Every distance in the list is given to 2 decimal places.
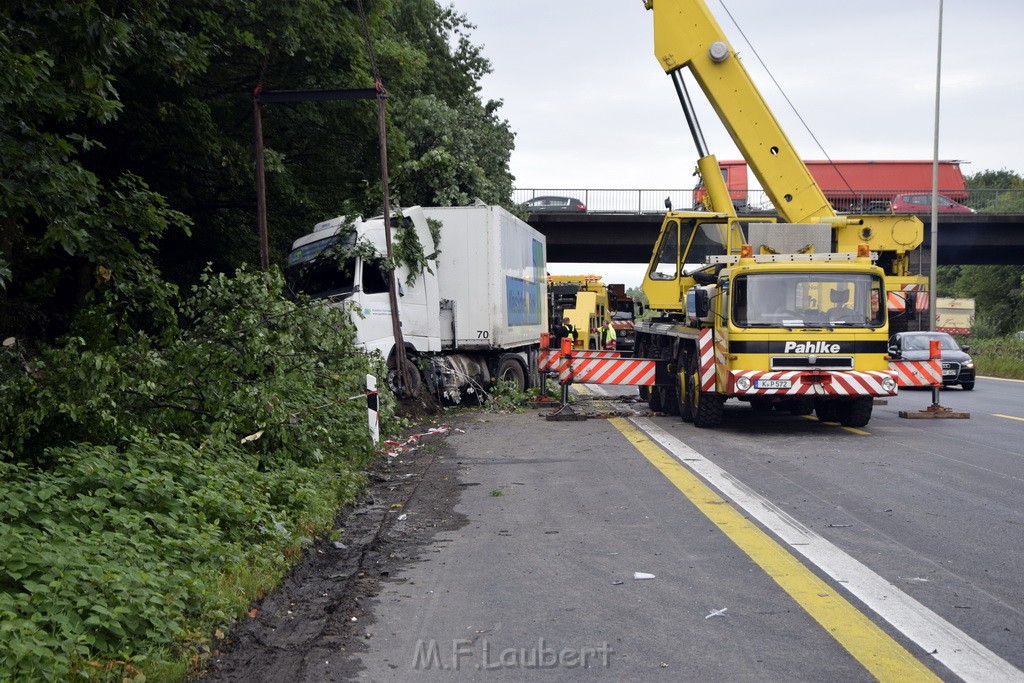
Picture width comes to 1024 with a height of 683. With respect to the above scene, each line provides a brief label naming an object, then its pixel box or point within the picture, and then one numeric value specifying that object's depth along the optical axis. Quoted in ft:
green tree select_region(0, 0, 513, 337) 30.48
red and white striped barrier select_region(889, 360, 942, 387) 52.26
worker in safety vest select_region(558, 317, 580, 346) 103.80
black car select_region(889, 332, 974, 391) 85.10
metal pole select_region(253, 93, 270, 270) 54.80
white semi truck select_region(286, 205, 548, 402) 56.49
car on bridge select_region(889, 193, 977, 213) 159.43
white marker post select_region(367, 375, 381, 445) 39.34
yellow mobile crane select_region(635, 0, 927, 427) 47.93
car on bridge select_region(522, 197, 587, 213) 152.46
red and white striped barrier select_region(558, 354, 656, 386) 58.54
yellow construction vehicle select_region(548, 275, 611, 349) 142.00
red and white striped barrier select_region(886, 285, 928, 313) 51.39
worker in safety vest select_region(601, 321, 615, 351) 139.13
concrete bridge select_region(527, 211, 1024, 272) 151.12
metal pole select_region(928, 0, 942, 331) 123.75
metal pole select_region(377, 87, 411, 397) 55.52
